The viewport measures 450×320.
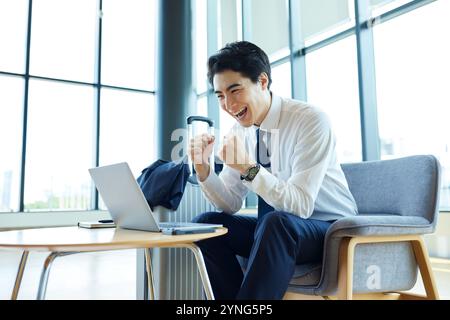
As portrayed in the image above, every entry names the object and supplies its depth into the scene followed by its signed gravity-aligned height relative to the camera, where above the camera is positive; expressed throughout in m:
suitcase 1.75 -0.28
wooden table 0.84 -0.09
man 1.13 +0.07
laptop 1.02 -0.01
